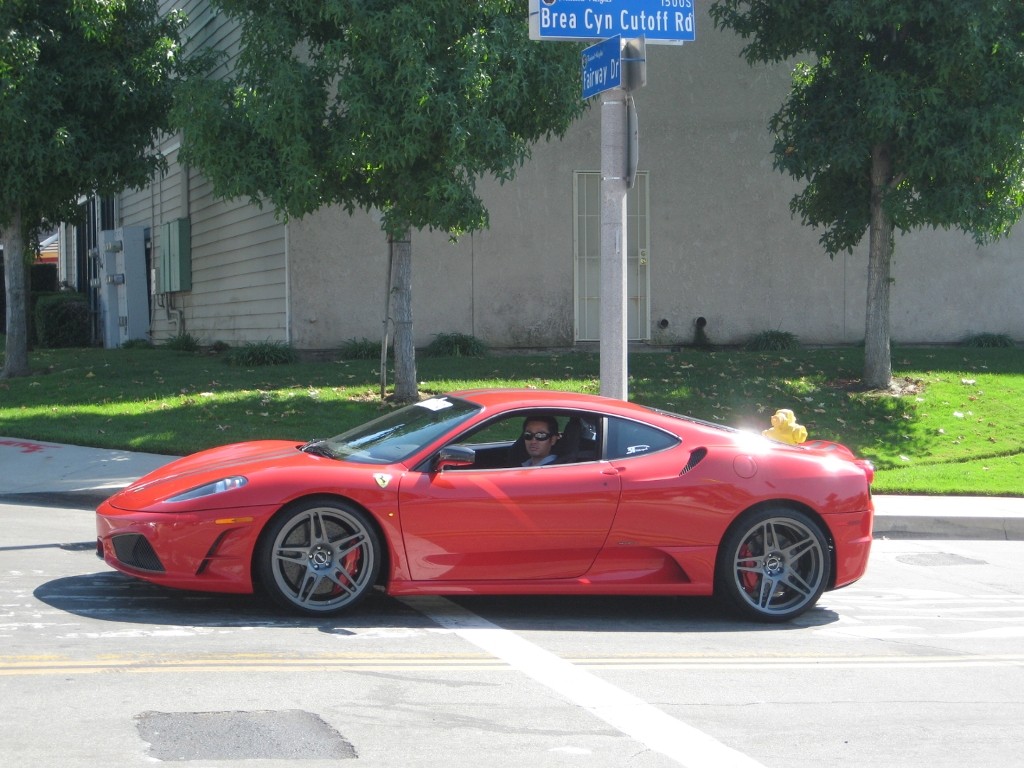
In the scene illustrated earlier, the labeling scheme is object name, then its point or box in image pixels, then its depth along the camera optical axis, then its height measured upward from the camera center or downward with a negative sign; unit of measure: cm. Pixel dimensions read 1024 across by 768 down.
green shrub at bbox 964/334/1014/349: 2170 -37
